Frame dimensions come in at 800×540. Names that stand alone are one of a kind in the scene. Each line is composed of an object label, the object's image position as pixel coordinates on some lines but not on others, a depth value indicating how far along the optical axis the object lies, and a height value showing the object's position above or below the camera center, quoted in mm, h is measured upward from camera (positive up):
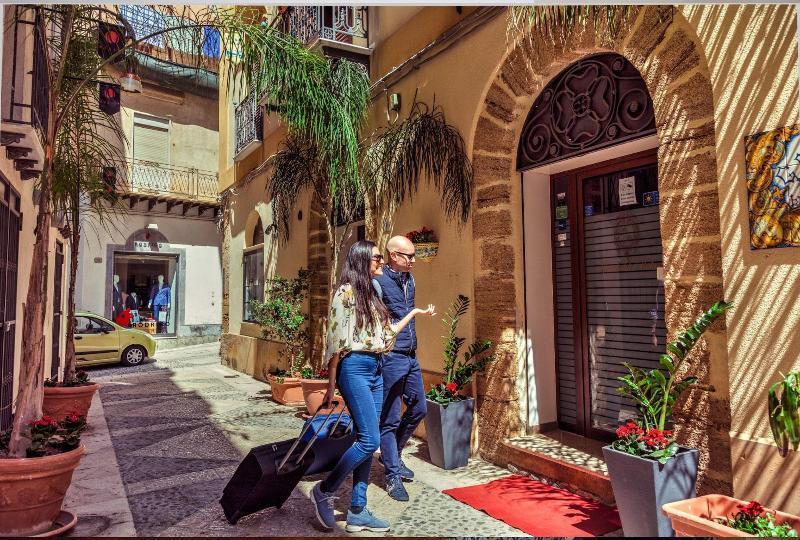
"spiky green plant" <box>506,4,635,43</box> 3569 +1992
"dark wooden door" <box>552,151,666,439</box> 4770 +80
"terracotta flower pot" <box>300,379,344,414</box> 7332 -1213
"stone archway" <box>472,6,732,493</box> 3523 +651
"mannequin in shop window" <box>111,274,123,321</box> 16859 -70
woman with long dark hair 3523 -424
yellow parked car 13188 -1044
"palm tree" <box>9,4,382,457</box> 3814 +2031
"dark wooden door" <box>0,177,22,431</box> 4859 +118
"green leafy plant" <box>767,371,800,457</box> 2559 -546
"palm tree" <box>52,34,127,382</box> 6117 +1594
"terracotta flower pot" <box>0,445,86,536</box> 3406 -1163
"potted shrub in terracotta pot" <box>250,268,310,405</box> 8398 -400
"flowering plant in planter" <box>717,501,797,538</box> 2623 -1067
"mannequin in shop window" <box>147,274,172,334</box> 17609 -121
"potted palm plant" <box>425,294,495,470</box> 5031 -1036
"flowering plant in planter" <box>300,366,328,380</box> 7543 -1023
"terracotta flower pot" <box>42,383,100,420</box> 6727 -1184
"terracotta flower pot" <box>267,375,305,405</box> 8336 -1377
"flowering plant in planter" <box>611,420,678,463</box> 3225 -859
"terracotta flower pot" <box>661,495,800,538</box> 2750 -1096
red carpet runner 3801 -1534
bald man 4383 -625
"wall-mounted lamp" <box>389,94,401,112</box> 6874 +2310
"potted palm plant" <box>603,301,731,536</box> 3168 -926
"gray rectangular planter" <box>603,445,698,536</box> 3152 -1084
